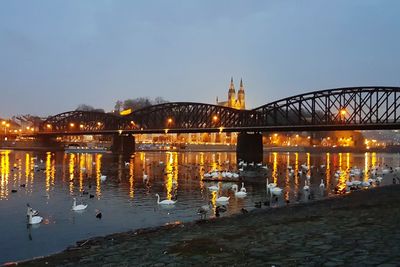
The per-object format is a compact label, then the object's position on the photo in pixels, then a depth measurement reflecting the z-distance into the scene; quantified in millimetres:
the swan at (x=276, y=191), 47088
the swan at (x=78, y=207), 35500
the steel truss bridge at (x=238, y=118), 109875
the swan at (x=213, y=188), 49441
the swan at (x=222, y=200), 40125
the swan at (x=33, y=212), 30092
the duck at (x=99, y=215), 32775
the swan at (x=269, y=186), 49044
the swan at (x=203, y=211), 31708
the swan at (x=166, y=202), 39094
